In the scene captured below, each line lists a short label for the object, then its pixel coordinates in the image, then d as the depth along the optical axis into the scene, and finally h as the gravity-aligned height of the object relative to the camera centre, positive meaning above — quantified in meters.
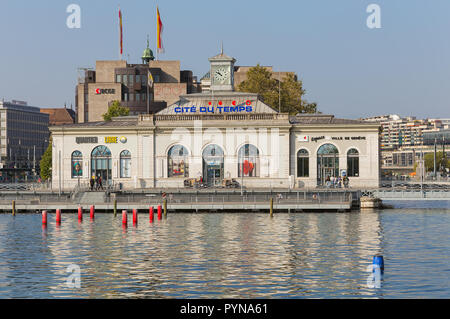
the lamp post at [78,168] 126.91 +0.46
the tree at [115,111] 161.50 +11.93
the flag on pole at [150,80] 132.65 +14.84
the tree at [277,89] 162.12 +16.51
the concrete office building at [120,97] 194.15 +17.76
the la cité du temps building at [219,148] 121.75 +3.29
